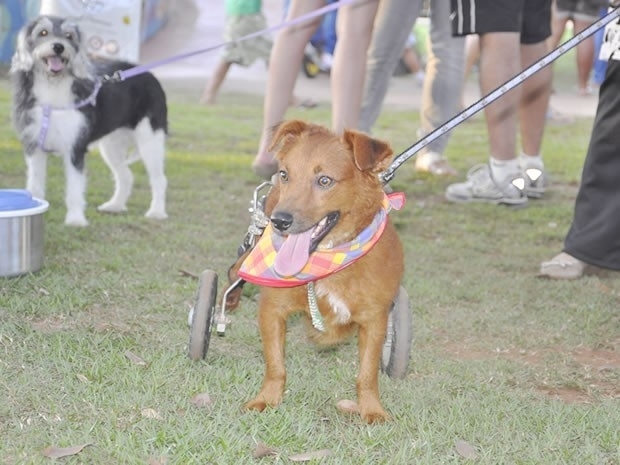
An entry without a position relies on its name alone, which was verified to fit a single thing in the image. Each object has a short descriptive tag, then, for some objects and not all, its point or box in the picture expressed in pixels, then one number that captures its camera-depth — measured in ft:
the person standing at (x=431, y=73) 23.58
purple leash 17.76
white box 25.55
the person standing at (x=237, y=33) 38.65
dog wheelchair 11.80
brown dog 10.15
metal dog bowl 14.65
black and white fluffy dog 19.25
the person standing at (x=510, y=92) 19.58
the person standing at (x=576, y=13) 37.73
